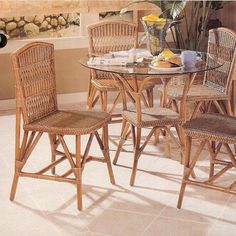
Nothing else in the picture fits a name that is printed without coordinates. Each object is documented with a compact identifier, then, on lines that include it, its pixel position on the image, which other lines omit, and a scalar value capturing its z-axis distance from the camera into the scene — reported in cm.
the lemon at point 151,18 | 369
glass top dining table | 340
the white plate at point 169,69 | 344
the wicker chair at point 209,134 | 307
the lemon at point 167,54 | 351
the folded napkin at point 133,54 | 380
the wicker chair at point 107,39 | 466
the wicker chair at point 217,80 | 393
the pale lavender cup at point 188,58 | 357
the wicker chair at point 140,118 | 352
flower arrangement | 368
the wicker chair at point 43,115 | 316
